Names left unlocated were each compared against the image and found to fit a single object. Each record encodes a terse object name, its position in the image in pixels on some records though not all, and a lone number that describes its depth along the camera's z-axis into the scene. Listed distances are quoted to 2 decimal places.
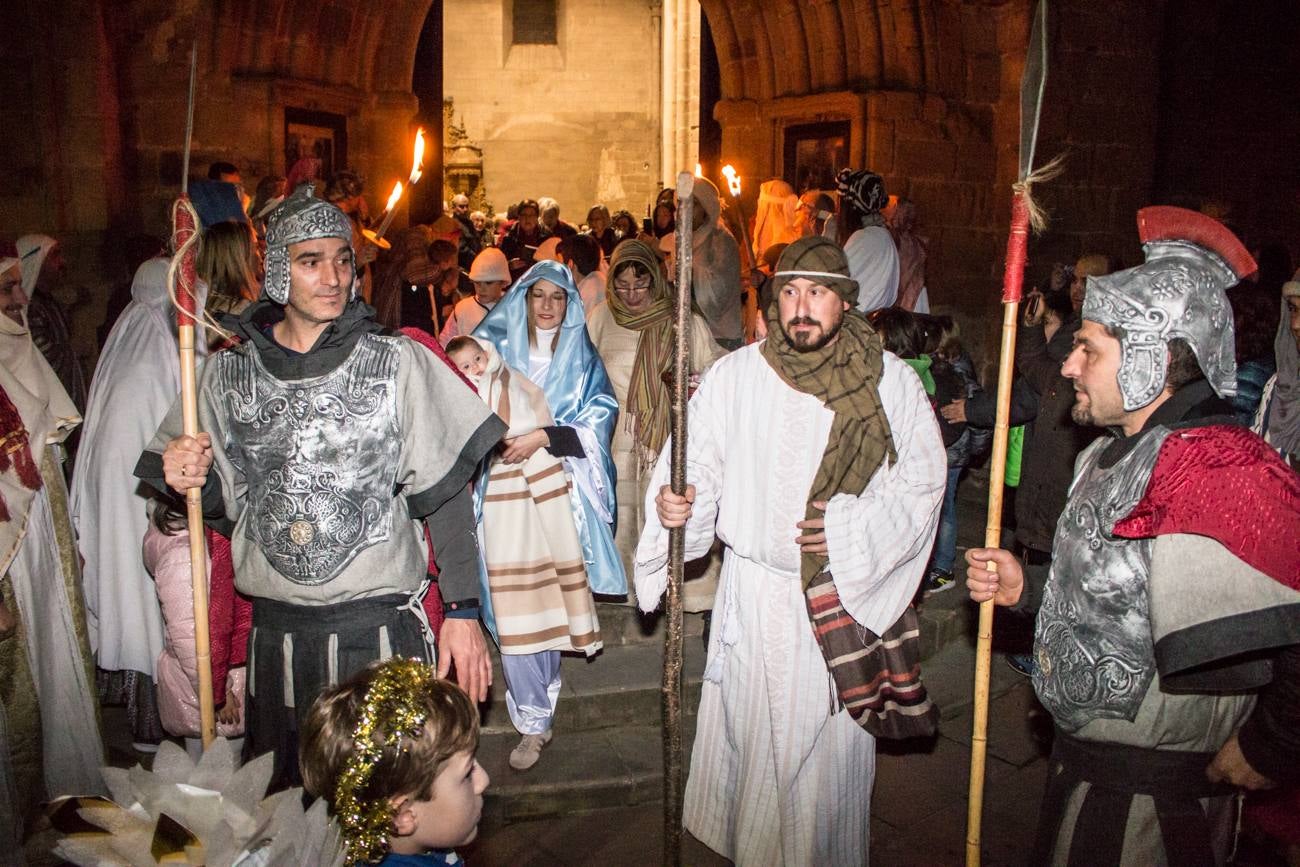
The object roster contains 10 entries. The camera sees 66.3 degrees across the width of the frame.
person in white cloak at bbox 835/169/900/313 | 6.37
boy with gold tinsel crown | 1.92
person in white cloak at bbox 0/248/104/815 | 3.53
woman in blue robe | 4.81
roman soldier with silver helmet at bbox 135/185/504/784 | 2.68
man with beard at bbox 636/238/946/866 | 3.30
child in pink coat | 3.42
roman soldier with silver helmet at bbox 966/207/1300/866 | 2.09
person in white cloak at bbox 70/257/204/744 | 4.13
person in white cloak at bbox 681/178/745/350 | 6.18
